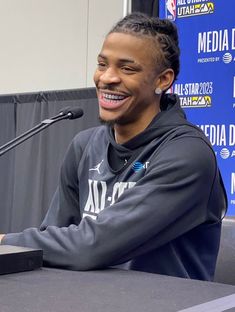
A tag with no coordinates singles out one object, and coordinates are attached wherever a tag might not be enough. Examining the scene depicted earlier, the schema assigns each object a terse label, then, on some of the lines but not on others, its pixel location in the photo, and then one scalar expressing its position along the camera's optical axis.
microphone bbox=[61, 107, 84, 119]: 2.79
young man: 2.50
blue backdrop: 4.01
